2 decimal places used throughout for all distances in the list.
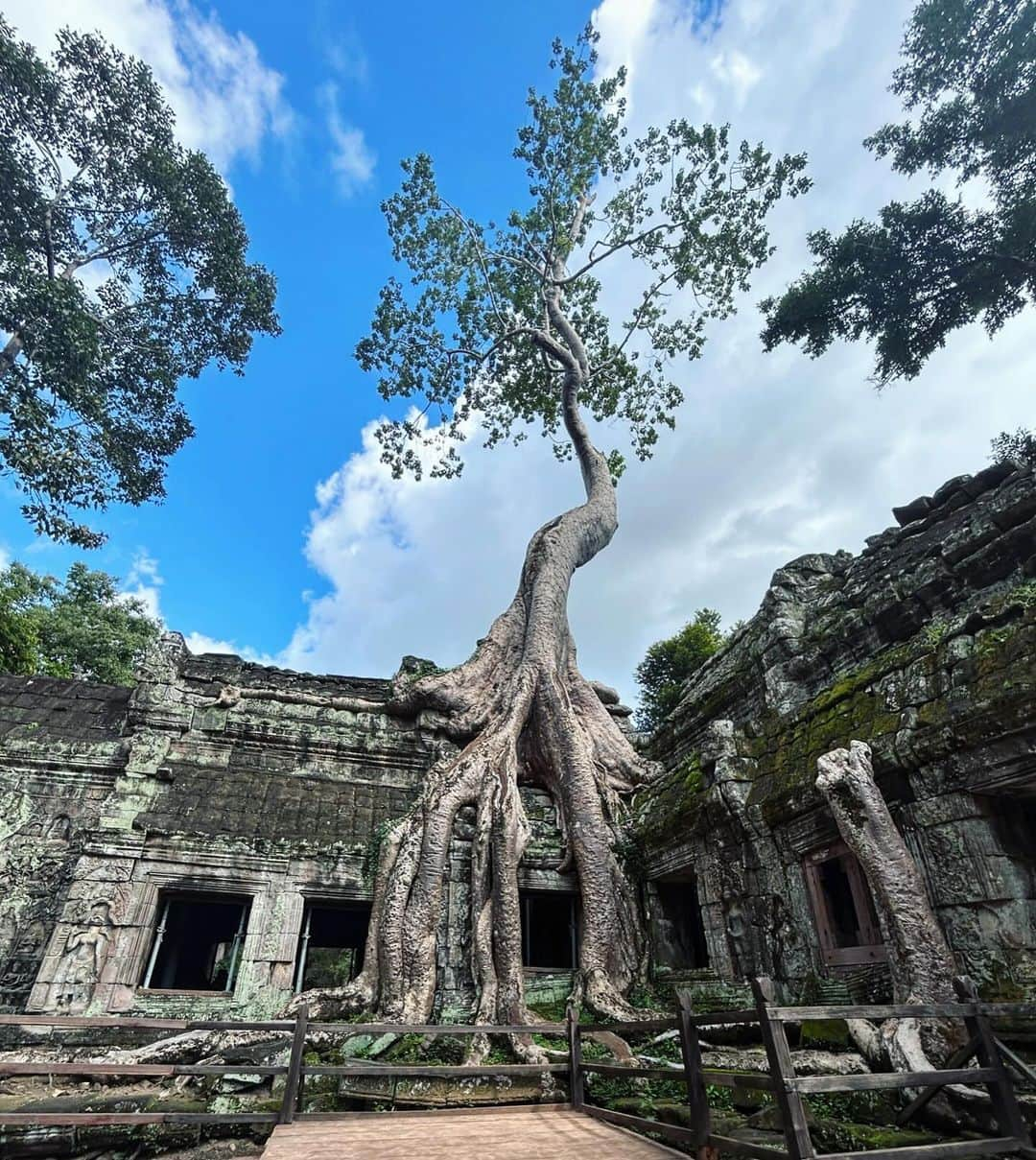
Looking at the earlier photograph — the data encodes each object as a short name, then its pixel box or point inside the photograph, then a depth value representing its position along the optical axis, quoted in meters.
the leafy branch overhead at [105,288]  11.48
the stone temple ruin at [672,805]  3.97
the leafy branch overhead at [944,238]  9.05
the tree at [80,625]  18.83
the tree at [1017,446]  9.45
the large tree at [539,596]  6.66
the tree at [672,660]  19.64
